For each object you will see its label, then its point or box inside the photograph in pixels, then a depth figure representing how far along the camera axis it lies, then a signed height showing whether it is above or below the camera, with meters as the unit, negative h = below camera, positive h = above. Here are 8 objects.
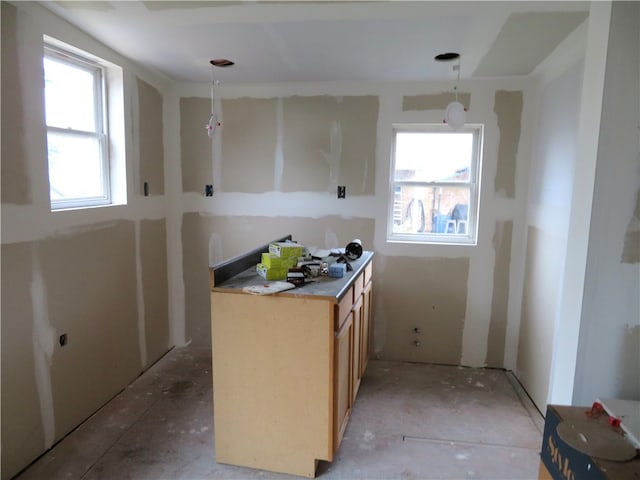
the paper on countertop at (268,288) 2.02 -0.48
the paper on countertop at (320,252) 2.91 -0.43
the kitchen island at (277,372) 2.03 -0.91
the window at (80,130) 2.45 +0.37
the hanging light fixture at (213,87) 2.95 +0.89
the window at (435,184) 3.47 +0.11
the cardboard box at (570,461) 1.24 -0.84
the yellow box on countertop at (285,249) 2.35 -0.33
